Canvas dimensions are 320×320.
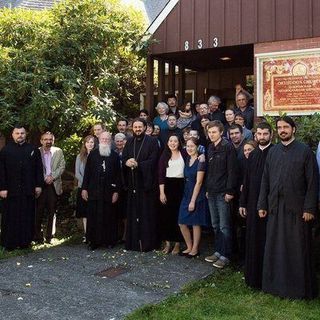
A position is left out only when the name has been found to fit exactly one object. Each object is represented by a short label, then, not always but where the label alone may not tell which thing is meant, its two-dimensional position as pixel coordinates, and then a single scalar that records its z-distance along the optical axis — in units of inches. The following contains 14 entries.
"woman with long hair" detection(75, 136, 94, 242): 306.3
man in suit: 308.7
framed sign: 327.8
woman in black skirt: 272.2
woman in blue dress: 260.4
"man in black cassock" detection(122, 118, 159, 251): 285.0
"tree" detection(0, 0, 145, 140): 330.0
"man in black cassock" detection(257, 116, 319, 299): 201.8
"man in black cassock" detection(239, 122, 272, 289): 219.1
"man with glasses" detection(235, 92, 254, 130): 334.0
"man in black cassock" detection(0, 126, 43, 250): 292.0
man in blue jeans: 245.6
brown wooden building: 331.6
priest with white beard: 293.0
